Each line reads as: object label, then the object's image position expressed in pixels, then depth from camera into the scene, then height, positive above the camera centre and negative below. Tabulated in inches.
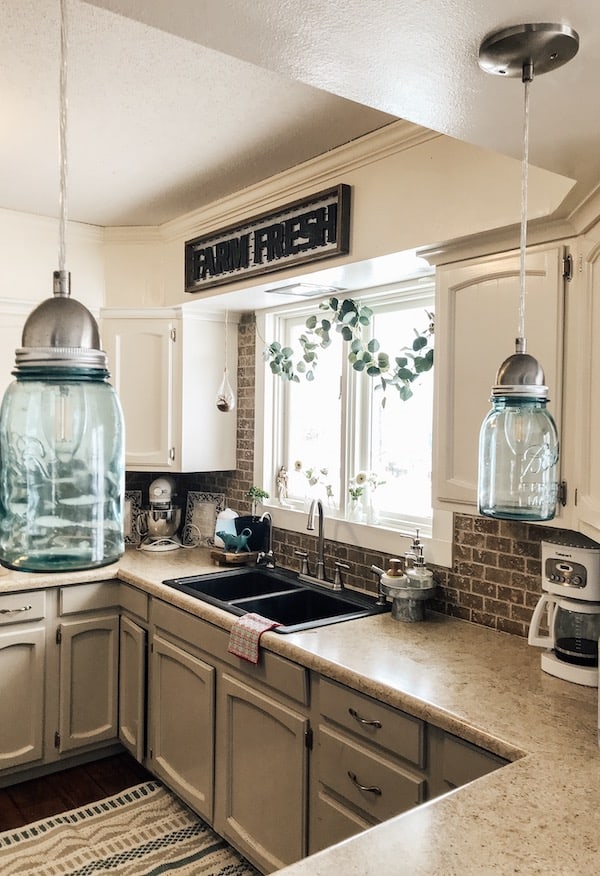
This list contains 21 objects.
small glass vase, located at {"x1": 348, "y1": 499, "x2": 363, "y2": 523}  121.5 -14.3
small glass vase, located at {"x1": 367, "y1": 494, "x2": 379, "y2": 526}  119.3 -14.3
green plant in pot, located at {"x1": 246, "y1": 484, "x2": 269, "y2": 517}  138.6 -13.3
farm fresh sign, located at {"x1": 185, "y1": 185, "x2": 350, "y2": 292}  102.0 +29.7
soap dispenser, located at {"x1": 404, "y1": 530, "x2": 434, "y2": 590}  98.0 -19.7
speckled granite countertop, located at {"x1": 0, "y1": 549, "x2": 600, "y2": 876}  46.4 -27.4
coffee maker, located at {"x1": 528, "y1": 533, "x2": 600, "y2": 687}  76.9 -20.3
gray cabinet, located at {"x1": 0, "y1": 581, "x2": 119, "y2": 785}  119.6 -43.0
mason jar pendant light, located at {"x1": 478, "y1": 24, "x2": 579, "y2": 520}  47.3 -1.1
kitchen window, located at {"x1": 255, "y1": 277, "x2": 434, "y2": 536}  114.8 -0.4
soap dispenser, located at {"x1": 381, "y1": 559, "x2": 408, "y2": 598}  99.3 -21.2
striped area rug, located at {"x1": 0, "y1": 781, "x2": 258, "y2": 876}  99.1 -60.9
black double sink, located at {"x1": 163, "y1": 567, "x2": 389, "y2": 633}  107.4 -27.3
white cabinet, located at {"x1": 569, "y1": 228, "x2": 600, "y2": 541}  66.1 +3.8
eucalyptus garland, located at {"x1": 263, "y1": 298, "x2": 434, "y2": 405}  109.5 +12.7
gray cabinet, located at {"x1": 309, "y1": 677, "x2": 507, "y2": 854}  69.7 -35.1
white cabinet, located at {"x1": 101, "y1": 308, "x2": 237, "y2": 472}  143.3 +8.7
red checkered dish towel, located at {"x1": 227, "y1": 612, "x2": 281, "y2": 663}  93.0 -27.4
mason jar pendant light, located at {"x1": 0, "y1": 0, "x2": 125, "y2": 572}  30.2 -1.2
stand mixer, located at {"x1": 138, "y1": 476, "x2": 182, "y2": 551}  148.7 -18.6
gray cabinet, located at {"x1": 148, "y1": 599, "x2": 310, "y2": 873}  88.2 -43.1
